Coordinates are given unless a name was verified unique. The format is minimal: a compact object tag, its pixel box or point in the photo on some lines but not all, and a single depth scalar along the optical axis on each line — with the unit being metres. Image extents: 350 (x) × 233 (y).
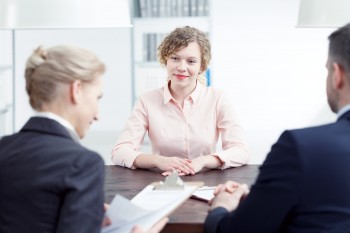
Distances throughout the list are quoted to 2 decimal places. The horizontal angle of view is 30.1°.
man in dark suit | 1.50
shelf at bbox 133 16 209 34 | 5.94
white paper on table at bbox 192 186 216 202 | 2.11
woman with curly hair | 2.96
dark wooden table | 1.84
